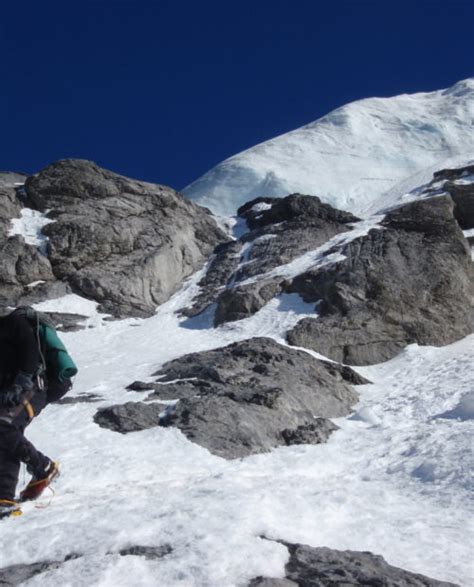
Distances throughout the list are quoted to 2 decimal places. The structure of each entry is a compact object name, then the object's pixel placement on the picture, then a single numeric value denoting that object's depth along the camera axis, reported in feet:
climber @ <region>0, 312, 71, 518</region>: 26.17
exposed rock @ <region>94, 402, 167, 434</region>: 47.34
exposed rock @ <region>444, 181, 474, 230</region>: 126.41
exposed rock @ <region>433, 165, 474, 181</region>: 163.73
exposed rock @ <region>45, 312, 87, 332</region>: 98.94
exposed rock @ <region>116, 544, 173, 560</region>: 22.02
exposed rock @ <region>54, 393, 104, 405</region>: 55.88
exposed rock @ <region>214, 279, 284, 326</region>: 95.96
